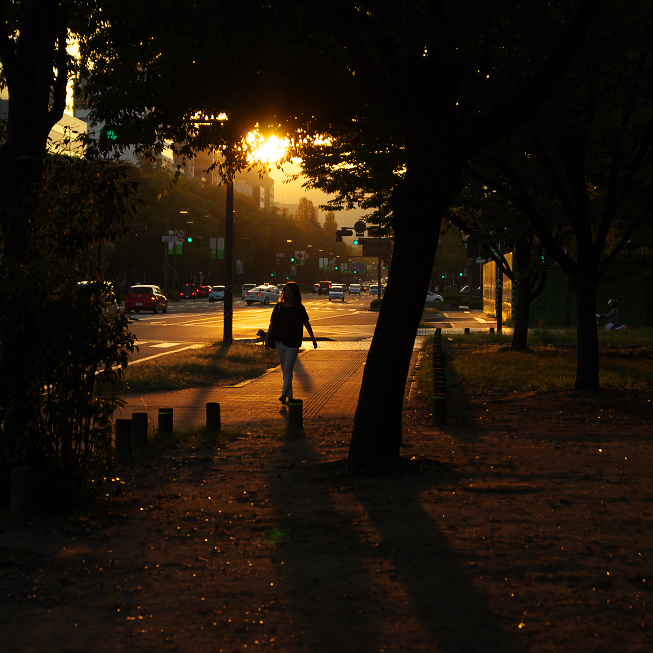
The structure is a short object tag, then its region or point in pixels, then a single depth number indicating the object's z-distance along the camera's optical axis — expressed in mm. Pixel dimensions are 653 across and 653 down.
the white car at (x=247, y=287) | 90562
